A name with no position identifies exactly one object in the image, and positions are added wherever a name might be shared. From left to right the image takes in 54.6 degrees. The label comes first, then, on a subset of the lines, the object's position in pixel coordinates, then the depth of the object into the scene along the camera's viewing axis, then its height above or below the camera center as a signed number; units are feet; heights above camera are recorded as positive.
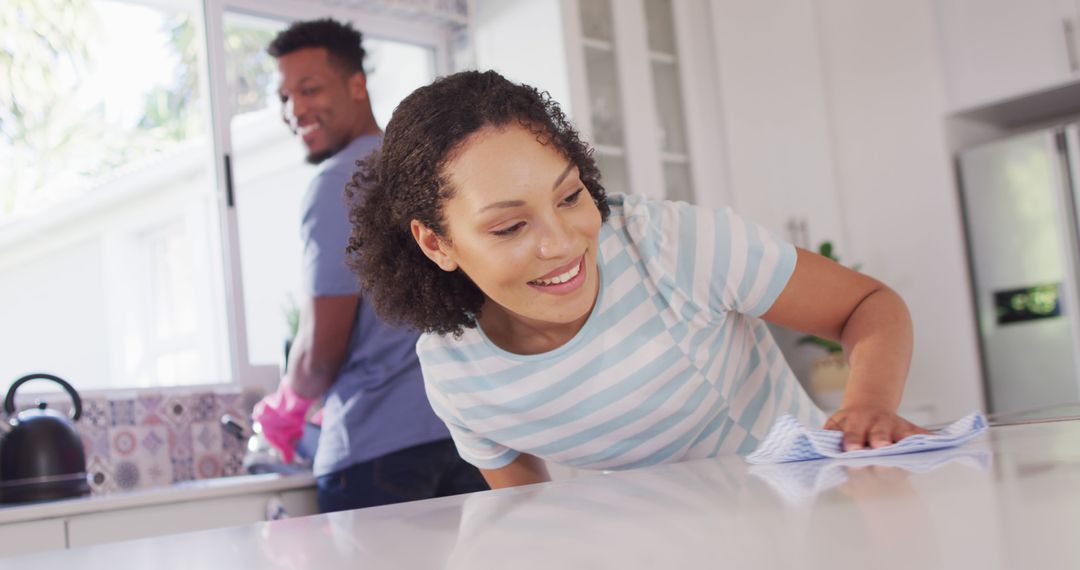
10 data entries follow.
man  6.63 -0.17
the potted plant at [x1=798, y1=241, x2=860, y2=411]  11.90 -0.76
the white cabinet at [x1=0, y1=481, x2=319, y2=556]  6.50 -0.90
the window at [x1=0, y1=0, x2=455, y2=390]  9.46 +1.82
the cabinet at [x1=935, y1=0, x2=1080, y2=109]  11.73 +2.83
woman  3.84 +0.14
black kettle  7.23 -0.46
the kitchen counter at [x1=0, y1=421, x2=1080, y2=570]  1.30 -0.33
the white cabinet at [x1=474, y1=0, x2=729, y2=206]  11.74 +3.03
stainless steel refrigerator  11.48 +0.35
